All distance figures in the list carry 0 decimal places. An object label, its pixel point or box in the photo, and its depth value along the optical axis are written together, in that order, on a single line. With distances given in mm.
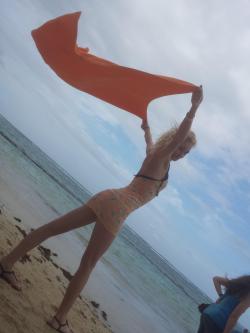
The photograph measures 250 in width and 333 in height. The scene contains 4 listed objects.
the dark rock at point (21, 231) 8375
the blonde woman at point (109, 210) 4223
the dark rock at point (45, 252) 8531
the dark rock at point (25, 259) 6263
